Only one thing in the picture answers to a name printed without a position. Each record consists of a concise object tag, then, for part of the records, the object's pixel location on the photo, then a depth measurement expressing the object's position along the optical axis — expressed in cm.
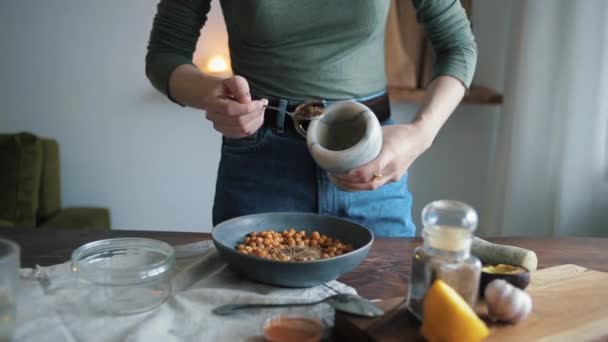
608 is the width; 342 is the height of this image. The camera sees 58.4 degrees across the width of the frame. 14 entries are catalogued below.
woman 106
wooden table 87
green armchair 237
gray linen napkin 68
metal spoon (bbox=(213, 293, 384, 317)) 68
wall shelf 224
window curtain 182
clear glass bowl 73
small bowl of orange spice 65
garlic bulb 66
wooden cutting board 65
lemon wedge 60
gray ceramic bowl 77
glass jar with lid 63
